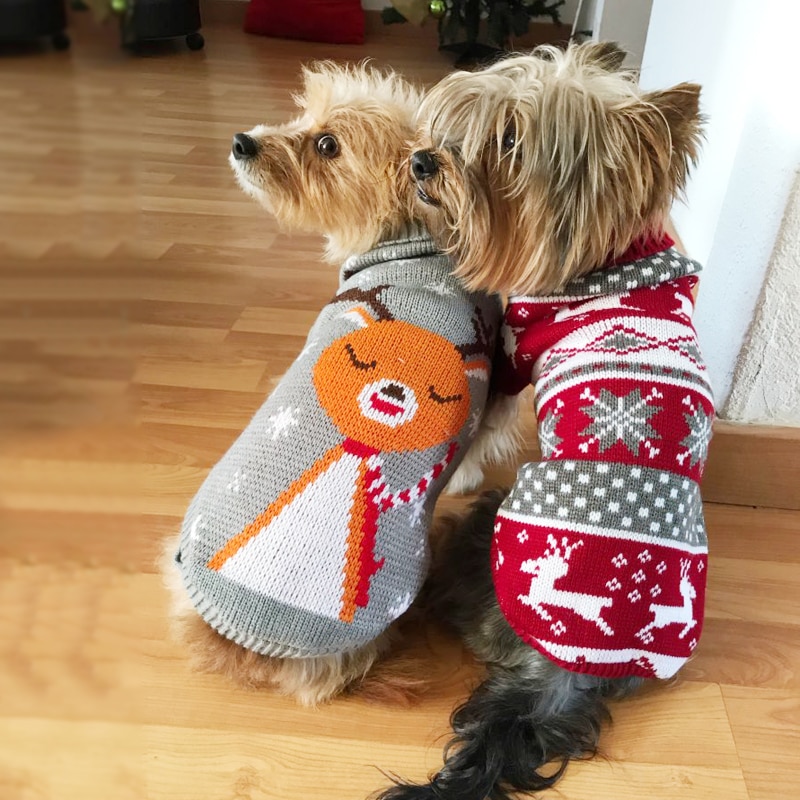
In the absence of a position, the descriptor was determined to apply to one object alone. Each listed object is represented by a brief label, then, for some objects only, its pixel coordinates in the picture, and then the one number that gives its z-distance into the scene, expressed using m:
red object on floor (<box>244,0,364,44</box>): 3.86
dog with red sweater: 0.86
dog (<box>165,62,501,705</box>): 0.87
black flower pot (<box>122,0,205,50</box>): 3.30
